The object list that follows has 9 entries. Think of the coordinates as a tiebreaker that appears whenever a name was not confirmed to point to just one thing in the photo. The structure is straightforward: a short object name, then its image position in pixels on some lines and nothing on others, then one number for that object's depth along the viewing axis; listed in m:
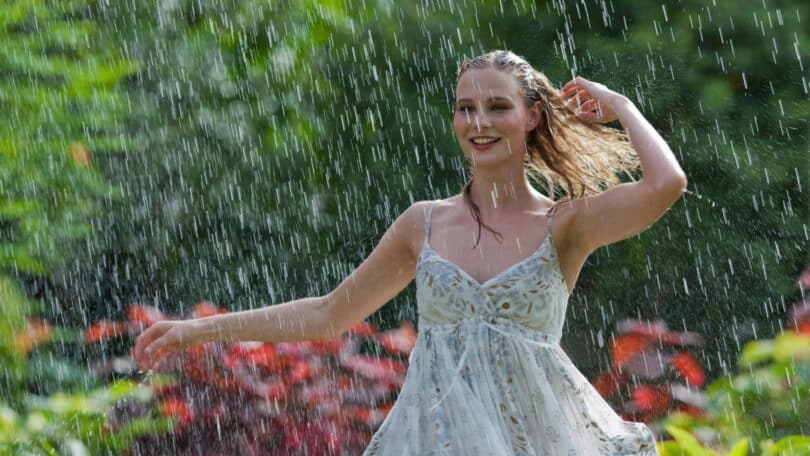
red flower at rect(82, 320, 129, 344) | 10.78
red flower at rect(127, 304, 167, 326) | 10.75
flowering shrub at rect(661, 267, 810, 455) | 9.34
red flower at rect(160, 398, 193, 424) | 9.27
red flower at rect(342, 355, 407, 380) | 9.81
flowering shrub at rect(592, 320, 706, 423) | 10.17
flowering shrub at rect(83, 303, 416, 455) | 9.15
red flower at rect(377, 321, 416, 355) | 10.38
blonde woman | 5.79
